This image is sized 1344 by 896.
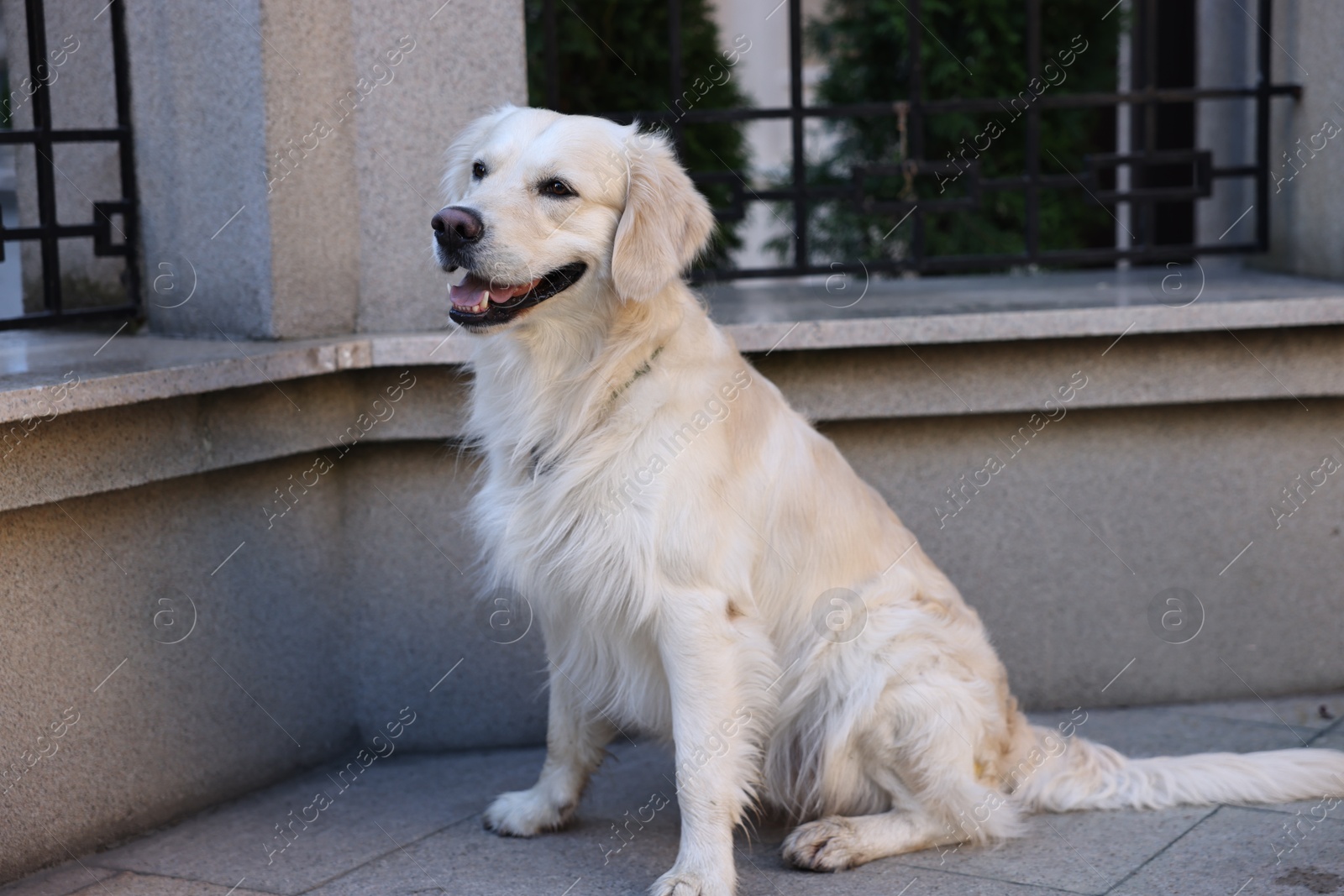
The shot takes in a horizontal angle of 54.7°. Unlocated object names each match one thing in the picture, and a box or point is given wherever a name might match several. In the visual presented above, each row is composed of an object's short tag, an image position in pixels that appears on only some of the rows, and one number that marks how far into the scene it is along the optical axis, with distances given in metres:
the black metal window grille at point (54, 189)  3.88
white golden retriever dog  3.18
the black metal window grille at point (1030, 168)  4.86
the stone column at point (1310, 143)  4.75
